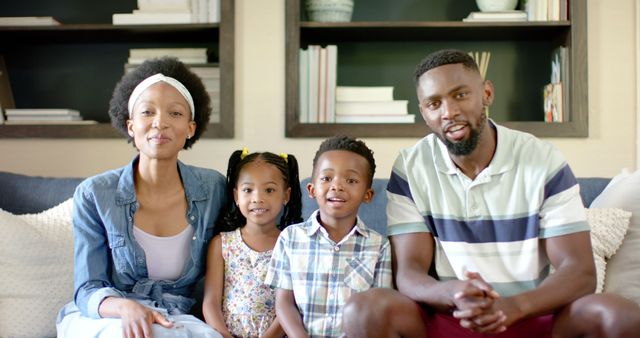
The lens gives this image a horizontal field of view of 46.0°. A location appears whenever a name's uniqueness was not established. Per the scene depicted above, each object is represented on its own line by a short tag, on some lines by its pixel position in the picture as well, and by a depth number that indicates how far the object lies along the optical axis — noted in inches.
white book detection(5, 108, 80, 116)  118.2
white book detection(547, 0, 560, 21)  113.8
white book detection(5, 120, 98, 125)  118.3
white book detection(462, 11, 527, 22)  114.1
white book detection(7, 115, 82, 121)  118.5
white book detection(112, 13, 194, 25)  116.0
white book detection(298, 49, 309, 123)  116.0
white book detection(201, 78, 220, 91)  118.4
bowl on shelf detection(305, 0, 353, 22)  116.3
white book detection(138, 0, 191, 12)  116.3
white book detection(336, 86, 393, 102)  115.6
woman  78.0
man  66.1
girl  80.5
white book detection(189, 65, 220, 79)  118.3
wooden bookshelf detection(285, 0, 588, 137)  121.7
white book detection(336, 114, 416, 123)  115.6
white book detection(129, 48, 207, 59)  118.3
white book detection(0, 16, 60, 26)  117.7
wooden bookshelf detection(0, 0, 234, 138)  127.7
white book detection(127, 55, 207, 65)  118.1
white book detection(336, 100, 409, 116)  115.6
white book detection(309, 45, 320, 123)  115.3
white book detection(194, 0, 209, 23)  116.7
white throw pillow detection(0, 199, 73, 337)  84.3
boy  75.5
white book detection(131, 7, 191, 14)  116.3
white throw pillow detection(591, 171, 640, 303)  83.5
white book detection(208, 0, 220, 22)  116.6
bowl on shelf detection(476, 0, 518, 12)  114.9
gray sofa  95.6
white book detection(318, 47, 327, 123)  115.3
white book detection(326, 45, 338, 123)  115.2
